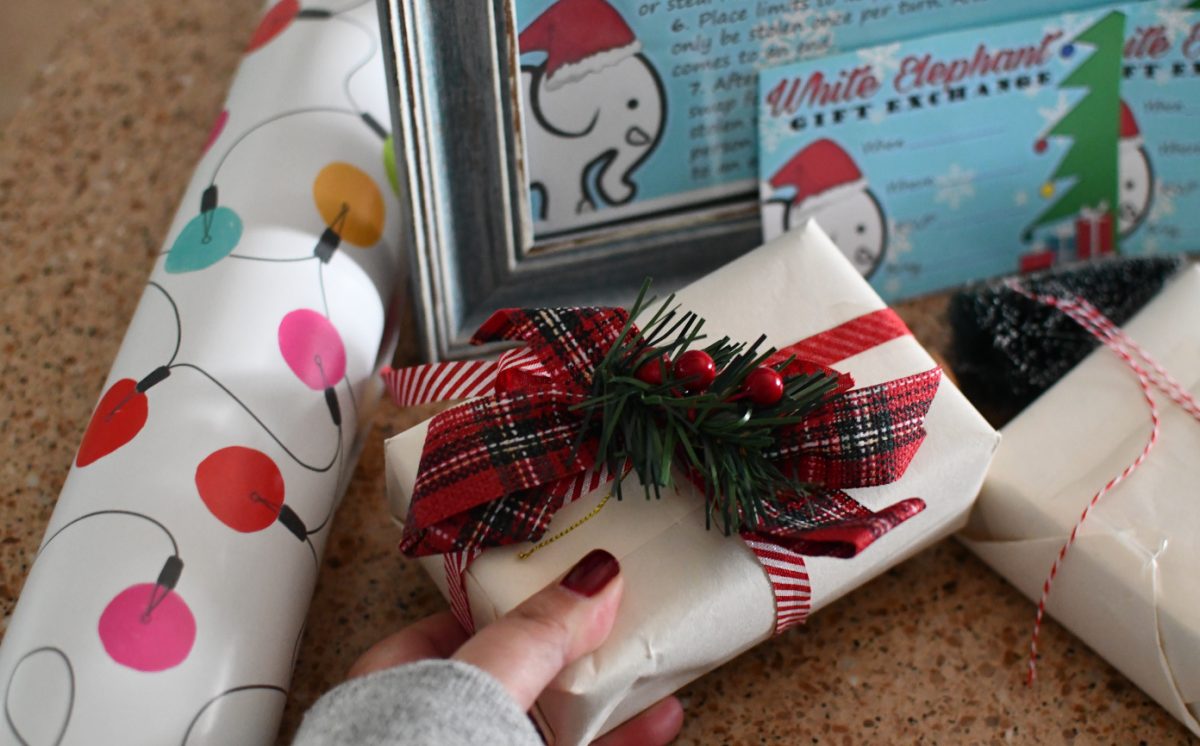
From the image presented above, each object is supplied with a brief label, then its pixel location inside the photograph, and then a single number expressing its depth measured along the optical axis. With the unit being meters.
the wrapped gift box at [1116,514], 0.54
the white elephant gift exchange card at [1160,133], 0.72
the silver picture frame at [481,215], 0.59
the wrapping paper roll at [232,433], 0.47
